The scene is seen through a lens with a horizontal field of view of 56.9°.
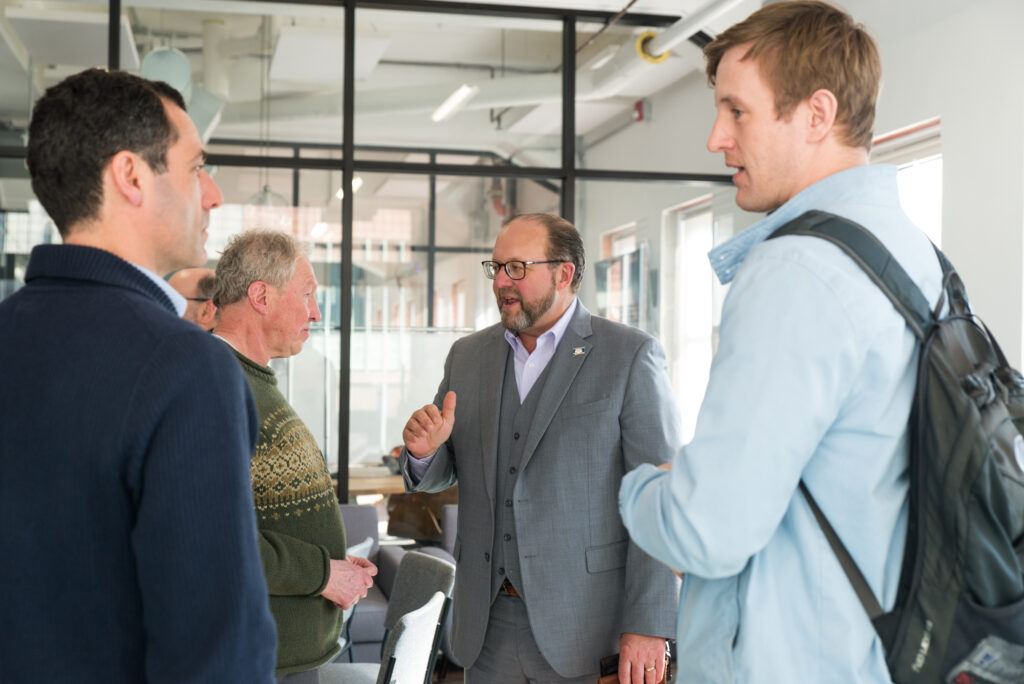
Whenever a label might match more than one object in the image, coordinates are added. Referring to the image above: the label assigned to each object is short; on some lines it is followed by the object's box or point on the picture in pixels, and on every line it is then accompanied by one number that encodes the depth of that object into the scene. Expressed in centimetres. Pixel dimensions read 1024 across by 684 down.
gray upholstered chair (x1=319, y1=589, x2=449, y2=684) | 232
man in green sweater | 199
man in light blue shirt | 113
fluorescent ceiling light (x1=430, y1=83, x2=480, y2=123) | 590
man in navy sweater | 108
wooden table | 567
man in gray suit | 229
